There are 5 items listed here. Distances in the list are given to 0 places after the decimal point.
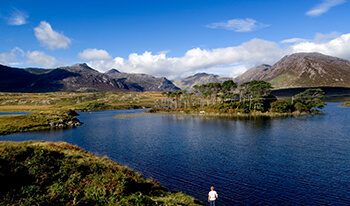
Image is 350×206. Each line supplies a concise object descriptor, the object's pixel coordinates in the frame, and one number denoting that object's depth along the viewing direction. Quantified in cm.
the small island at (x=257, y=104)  14150
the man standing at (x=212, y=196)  2319
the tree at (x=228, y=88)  17438
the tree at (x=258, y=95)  14691
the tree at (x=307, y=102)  14238
